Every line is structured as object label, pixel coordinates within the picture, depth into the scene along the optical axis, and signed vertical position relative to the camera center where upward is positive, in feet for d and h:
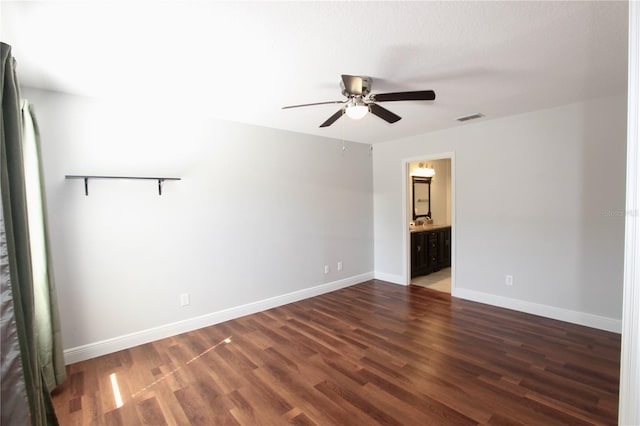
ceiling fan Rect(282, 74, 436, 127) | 6.84 +2.29
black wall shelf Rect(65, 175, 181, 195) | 8.50 +0.80
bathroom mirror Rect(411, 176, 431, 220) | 19.79 -0.20
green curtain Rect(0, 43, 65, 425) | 4.22 -0.46
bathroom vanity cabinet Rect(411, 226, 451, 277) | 17.26 -3.54
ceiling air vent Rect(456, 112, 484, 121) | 11.56 +2.98
